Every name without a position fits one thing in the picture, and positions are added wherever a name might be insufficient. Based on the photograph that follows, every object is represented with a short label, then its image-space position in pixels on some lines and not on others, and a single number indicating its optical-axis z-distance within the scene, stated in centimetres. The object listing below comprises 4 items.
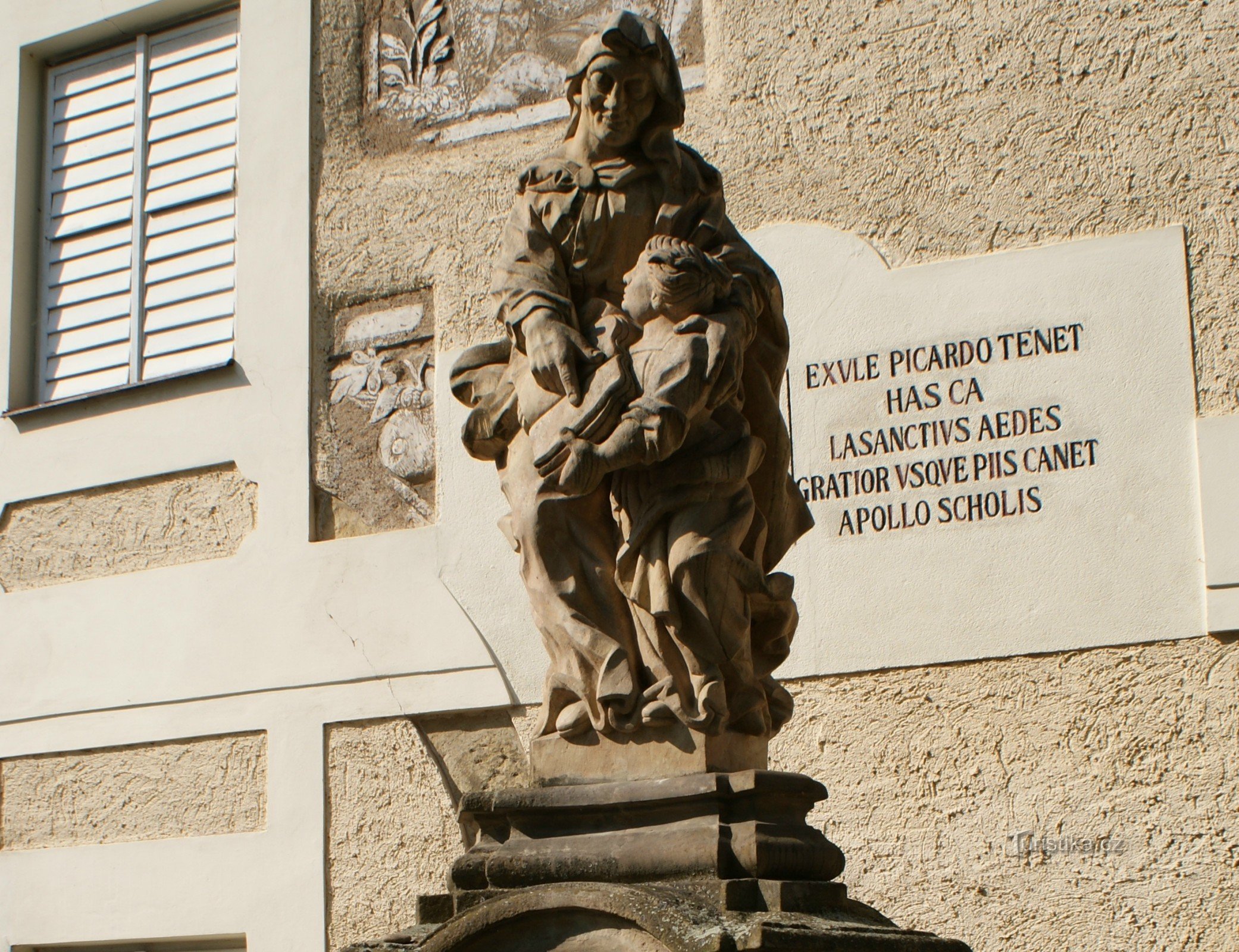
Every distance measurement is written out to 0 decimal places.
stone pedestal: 320
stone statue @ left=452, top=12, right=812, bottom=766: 361
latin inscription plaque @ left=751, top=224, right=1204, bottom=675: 547
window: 750
